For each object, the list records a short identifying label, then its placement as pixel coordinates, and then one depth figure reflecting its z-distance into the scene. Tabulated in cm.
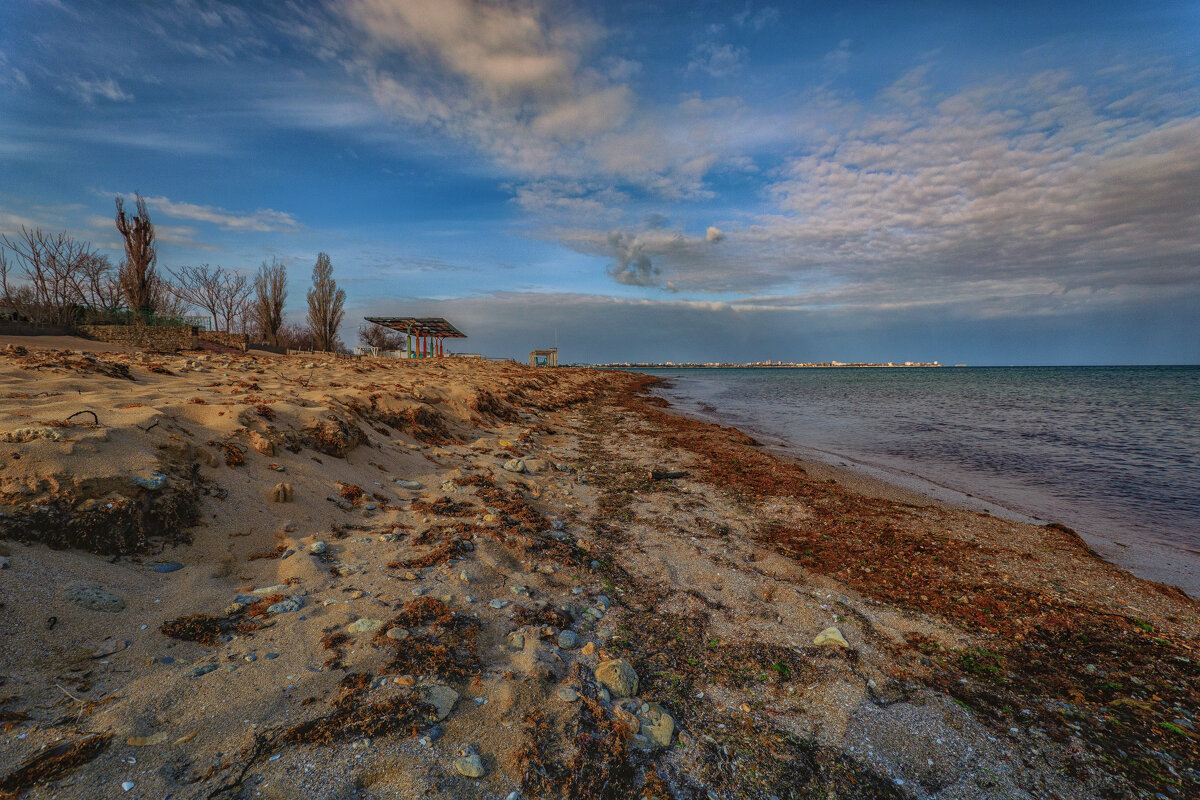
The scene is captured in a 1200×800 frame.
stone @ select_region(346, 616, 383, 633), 275
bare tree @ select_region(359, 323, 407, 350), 6305
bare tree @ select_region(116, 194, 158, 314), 2481
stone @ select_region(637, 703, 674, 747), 241
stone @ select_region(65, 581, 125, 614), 238
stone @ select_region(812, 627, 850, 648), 337
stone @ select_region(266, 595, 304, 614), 281
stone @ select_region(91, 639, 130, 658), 215
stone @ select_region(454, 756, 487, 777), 197
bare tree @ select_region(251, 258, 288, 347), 3681
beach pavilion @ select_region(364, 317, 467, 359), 3241
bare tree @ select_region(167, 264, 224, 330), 3775
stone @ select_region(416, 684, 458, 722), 228
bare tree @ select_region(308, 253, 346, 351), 3894
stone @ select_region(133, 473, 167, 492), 326
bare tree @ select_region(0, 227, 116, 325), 2261
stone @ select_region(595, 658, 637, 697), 270
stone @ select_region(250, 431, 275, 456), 454
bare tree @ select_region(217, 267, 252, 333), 3962
